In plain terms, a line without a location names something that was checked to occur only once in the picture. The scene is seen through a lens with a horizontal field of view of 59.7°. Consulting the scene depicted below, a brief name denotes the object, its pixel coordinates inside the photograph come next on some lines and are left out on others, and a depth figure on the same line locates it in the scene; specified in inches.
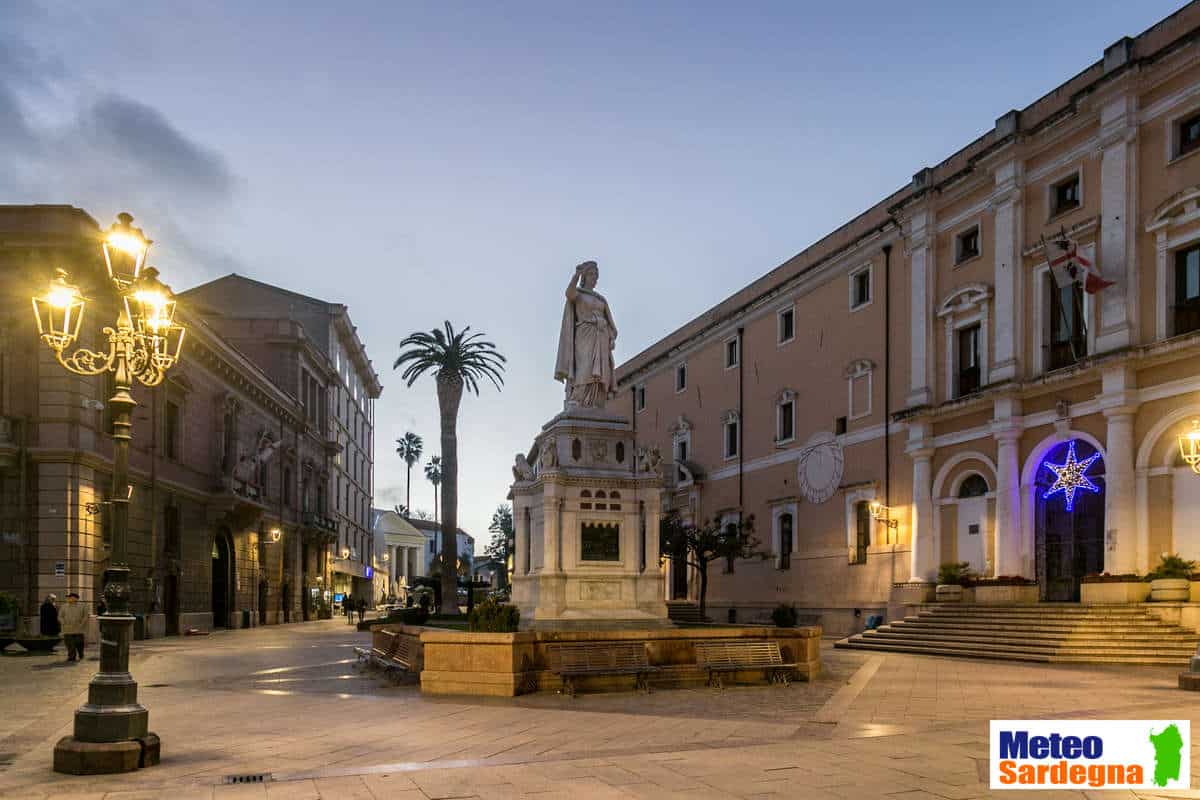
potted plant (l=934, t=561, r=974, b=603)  1113.4
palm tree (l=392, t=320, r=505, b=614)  1770.3
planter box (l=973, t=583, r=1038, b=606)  1038.4
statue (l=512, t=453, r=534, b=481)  775.1
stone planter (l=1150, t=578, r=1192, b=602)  864.3
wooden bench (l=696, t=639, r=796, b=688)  621.0
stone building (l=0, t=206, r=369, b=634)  1089.4
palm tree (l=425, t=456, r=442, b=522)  6688.0
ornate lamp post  369.1
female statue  771.4
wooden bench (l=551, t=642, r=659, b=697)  578.6
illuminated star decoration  1012.0
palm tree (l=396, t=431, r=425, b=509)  6141.7
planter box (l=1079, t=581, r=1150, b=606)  906.1
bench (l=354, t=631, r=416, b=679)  679.7
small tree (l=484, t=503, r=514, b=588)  4054.9
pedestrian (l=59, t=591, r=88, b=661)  919.0
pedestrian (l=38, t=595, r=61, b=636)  1050.1
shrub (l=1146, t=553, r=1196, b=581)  876.0
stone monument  716.7
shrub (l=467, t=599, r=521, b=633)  604.7
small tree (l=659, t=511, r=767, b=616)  1596.9
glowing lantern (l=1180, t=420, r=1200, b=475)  748.6
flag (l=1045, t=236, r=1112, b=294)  975.0
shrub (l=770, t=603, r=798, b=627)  1258.0
